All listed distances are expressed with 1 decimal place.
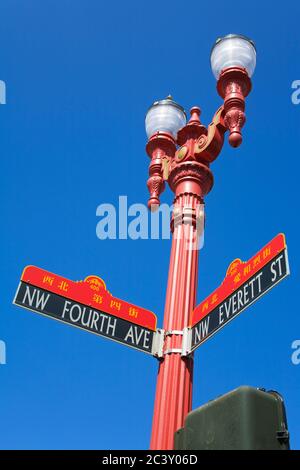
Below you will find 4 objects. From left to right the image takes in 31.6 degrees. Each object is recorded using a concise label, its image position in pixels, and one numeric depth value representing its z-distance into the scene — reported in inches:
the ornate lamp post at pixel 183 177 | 234.4
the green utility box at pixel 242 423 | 75.1
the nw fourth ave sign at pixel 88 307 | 228.5
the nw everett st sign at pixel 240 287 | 201.0
